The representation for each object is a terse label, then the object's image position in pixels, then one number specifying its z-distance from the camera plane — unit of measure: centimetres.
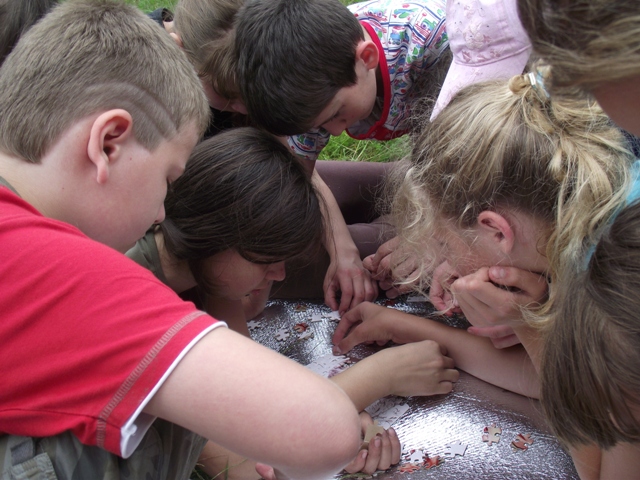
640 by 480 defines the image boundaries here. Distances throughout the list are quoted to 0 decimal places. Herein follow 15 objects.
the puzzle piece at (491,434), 176
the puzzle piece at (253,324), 231
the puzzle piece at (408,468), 170
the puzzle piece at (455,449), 173
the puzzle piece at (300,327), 226
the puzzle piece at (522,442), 174
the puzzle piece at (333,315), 231
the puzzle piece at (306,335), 222
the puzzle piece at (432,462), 170
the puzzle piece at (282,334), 222
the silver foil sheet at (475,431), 168
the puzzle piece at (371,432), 172
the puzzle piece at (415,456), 172
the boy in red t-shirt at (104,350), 98
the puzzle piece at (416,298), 234
